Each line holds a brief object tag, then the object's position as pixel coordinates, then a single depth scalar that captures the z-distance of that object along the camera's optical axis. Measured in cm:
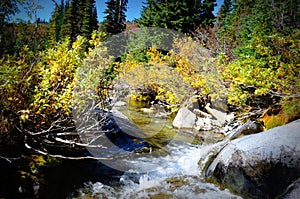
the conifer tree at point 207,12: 2233
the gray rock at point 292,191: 345
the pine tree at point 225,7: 2581
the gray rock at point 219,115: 1004
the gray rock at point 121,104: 1336
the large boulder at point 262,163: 394
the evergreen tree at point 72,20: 3083
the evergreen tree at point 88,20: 2830
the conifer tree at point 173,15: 2005
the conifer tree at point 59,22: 3894
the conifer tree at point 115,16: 2694
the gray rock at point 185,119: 989
